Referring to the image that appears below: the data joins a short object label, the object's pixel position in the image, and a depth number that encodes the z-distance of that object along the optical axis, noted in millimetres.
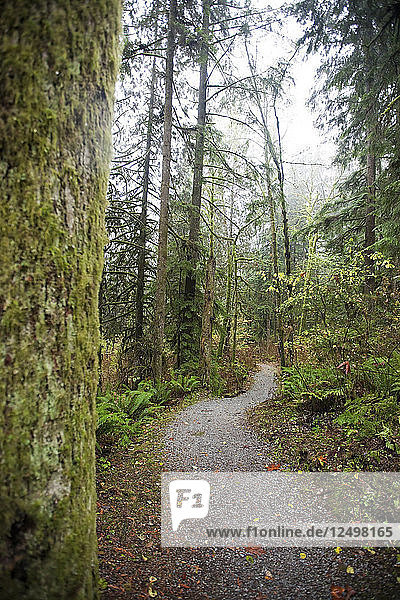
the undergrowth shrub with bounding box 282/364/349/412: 5414
